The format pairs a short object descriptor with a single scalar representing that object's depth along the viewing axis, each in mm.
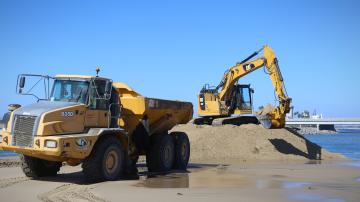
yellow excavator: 25297
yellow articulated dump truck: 11945
